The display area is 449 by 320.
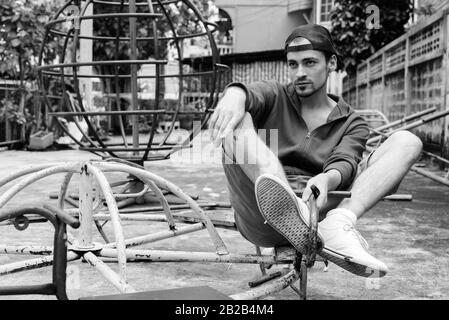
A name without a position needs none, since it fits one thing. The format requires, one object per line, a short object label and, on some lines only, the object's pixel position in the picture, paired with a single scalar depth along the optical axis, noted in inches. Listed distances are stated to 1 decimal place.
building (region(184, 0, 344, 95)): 757.9
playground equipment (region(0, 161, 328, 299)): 65.6
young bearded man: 73.9
